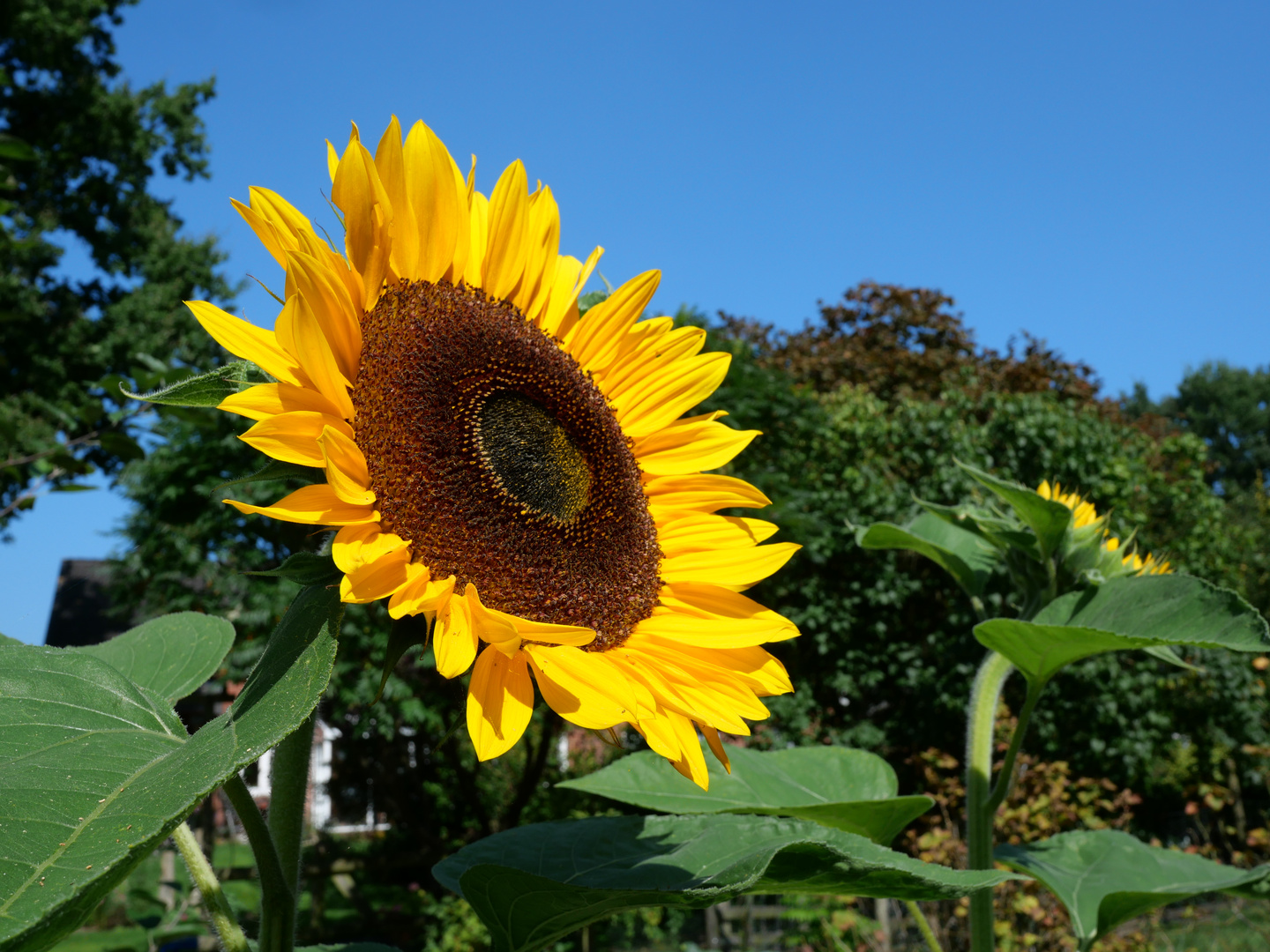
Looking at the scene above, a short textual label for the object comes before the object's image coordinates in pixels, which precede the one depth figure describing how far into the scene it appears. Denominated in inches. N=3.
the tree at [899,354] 600.4
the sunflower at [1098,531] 69.1
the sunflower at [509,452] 34.1
